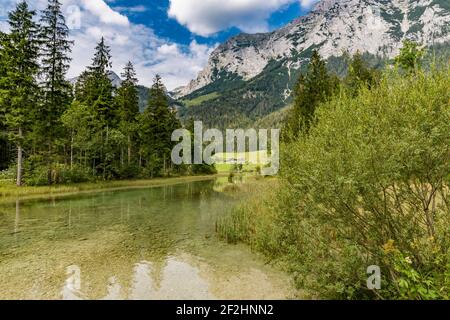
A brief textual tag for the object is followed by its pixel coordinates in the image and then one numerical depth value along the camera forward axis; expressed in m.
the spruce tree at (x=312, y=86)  34.75
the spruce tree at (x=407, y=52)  17.00
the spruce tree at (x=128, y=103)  41.62
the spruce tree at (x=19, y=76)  25.45
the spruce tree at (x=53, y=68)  29.14
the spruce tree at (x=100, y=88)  37.88
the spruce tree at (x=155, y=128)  46.09
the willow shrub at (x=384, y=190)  4.39
